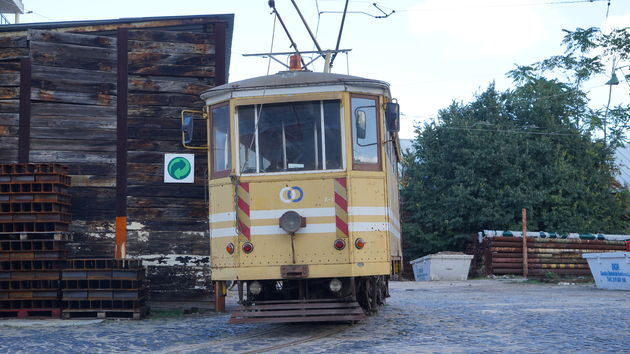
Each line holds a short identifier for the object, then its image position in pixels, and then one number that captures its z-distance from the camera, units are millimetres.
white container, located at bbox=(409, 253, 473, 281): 28938
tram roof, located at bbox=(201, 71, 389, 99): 9977
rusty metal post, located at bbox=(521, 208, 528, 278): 29078
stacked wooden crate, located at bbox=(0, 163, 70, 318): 12203
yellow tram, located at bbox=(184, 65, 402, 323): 9641
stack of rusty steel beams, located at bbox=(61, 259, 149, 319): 12062
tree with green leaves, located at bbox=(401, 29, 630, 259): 33062
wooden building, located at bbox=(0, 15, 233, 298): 13148
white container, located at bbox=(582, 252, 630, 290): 19062
